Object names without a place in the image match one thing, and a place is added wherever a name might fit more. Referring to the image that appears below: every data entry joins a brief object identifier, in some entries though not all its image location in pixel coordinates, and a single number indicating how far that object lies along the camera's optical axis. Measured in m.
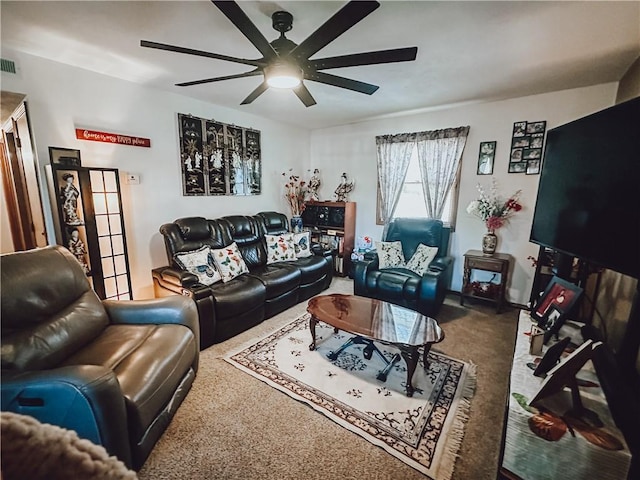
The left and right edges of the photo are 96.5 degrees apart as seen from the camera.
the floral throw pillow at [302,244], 3.94
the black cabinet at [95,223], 2.42
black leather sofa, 2.62
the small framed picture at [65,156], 2.46
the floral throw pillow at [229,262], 3.09
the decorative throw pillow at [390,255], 3.73
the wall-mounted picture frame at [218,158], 3.51
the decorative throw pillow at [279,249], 3.80
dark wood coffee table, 2.00
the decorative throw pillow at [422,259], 3.53
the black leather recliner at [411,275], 3.14
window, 3.99
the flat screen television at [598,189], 1.33
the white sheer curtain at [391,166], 4.18
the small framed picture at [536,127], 3.26
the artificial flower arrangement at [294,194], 4.99
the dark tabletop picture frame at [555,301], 1.79
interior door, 2.48
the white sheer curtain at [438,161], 3.78
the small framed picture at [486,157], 3.58
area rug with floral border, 1.66
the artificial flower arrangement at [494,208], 3.48
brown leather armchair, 1.21
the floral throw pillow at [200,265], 2.88
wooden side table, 3.31
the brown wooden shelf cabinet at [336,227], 4.61
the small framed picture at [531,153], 3.32
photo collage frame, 3.30
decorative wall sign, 2.67
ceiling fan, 1.36
